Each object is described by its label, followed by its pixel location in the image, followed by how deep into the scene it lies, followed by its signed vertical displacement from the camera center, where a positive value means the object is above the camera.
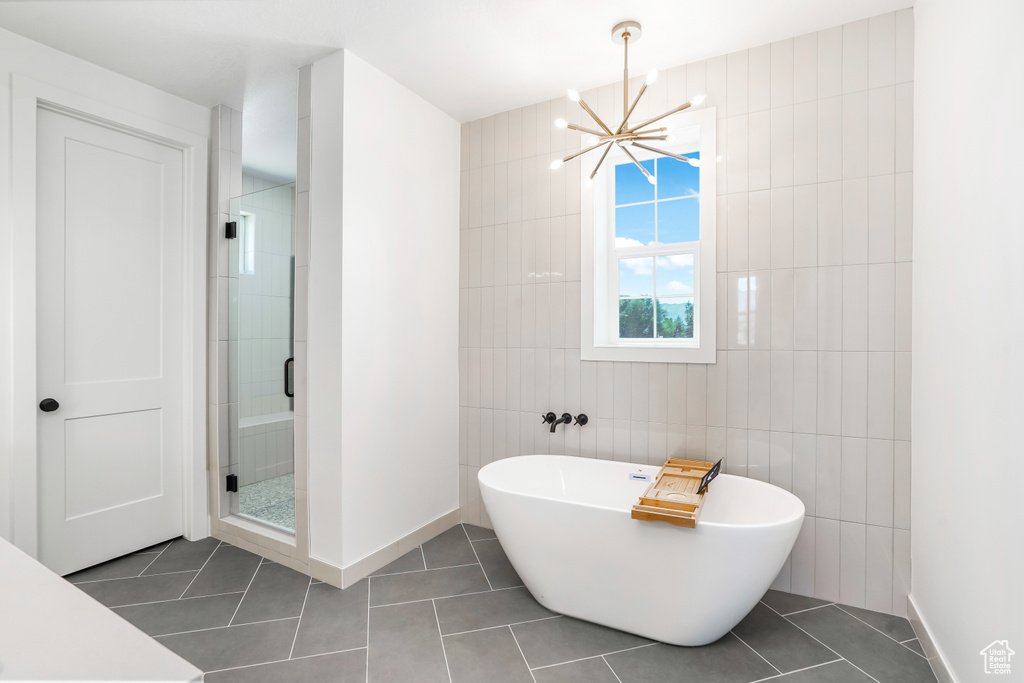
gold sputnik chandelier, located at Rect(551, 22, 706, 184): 1.91 +0.87
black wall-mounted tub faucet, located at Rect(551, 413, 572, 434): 2.77 -0.45
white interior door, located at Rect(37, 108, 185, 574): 2.40 -0.02
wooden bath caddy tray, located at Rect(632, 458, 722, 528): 1.73 -0.60
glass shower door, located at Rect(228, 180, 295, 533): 2.92 -0.09
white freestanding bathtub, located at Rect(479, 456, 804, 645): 1.73 -0.81
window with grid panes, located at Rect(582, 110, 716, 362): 2.64 +0.45
